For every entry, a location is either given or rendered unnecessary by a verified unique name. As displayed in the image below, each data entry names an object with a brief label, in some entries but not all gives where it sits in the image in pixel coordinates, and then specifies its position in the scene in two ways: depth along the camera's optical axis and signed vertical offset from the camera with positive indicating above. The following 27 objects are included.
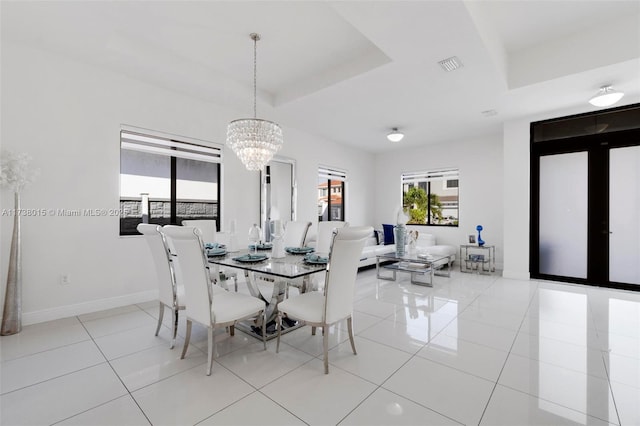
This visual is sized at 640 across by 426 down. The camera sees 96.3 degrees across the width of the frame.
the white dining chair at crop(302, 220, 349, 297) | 3.95 -0.31
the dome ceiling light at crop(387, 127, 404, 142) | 5.48 +1.51
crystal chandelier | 3.31 +0.87
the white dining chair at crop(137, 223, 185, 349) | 2.44 -0.51
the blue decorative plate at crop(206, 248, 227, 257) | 2.81 -0.38
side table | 5.72 -0.90
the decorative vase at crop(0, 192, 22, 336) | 2.79 -0.76
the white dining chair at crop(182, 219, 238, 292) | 3.37 -0.31
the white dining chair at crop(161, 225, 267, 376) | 2.08 -0.64
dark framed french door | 4.42 +0.11
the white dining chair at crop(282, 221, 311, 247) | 4.00 -0.28
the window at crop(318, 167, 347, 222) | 6.86 +0.48
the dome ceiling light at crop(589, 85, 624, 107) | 3.72 +1.54
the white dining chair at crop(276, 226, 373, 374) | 2.12 -0.63
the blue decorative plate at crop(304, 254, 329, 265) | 2.50 -0.41
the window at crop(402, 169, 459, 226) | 6.87 +0.44
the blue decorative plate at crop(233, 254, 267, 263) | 2.61 -0.42
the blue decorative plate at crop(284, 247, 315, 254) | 3.12 -0.40
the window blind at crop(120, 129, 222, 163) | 3.80 +0.98
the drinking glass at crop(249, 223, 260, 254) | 3.01 -0.22
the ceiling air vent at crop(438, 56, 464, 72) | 3.15 +1.70
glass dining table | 2.27 -0.45
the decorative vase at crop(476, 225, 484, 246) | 5.86 -0.49
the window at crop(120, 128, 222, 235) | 3.85 +0.51
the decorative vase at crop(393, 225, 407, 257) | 5.17 -0.43
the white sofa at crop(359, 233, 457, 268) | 5.66 -0.72
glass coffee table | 4.67 -0.92
